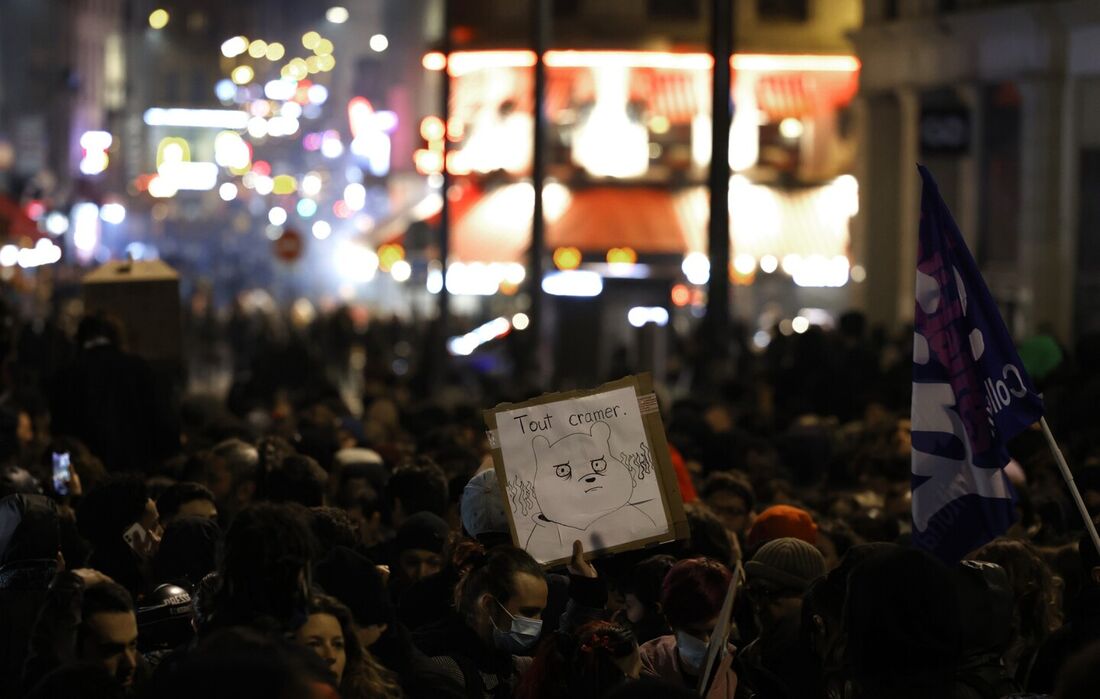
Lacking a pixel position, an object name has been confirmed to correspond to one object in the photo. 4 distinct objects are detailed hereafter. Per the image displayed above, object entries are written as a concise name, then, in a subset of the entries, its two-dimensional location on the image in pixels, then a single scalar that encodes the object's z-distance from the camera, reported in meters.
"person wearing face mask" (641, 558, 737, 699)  12.14
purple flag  12.00
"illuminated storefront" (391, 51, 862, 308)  82.16
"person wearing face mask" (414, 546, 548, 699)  12.21
